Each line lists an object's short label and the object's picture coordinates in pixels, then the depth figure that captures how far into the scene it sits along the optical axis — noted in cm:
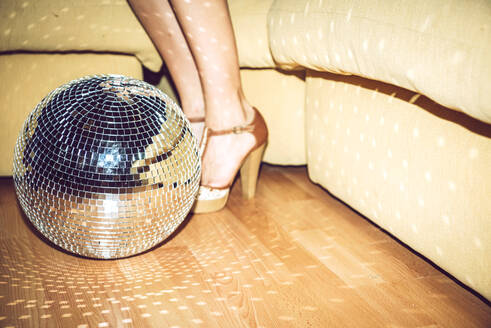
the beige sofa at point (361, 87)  71
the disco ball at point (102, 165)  75
